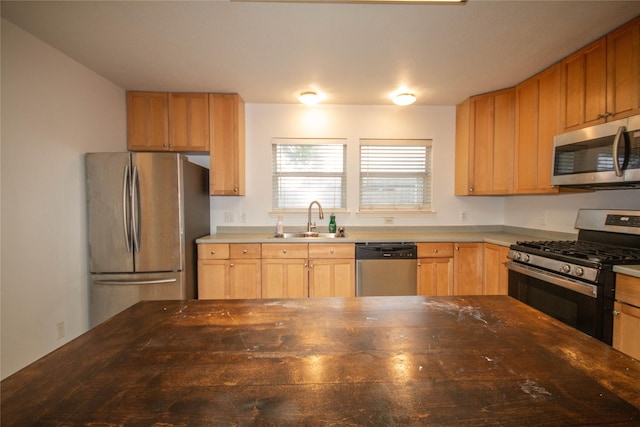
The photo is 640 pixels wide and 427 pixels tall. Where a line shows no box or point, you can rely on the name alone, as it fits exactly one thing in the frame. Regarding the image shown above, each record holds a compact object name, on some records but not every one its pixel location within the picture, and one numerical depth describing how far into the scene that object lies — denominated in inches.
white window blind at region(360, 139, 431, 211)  135.4
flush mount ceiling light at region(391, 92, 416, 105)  115.1
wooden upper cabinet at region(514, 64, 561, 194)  95.0
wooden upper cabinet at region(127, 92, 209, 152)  115.7
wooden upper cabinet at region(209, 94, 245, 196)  117.4
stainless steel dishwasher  110.7
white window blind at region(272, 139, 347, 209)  133.6
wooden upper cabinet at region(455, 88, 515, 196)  113.0
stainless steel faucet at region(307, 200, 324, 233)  128.5
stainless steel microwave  69.4
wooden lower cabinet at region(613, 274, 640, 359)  59.2
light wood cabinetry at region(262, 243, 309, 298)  110.3
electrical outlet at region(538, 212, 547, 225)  113.7
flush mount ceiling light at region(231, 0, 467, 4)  62.6
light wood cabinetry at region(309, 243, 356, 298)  110.7
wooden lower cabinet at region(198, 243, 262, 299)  109.3
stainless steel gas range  64.2
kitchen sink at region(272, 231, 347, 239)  123.0
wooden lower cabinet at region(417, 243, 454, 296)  112.5
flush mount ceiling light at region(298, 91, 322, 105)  115.3
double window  133.7
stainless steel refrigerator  93.7
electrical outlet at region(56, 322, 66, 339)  84.2
